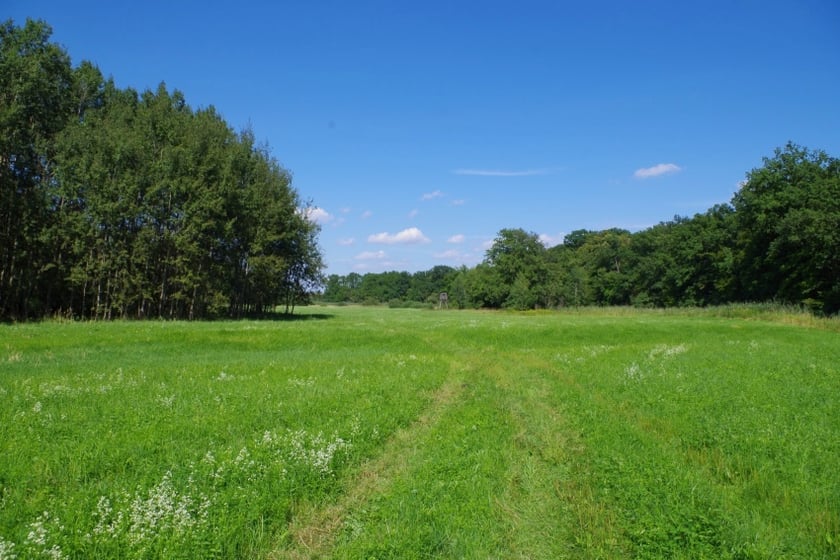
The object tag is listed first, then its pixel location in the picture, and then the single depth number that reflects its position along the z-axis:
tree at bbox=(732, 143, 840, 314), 57.94
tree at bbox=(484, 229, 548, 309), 121.94
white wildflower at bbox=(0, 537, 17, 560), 4.97
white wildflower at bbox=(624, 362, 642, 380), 16.28
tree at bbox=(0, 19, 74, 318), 36.59
